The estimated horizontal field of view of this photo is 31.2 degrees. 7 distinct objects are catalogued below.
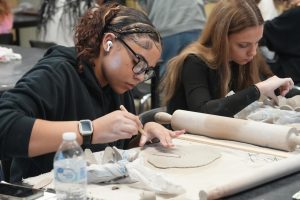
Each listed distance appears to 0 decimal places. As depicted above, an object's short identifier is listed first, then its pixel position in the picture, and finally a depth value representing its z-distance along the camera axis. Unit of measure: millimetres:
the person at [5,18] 3719
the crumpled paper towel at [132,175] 1376
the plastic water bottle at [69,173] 1236
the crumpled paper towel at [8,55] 3002
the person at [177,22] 3717
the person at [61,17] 3656
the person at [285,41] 3352
